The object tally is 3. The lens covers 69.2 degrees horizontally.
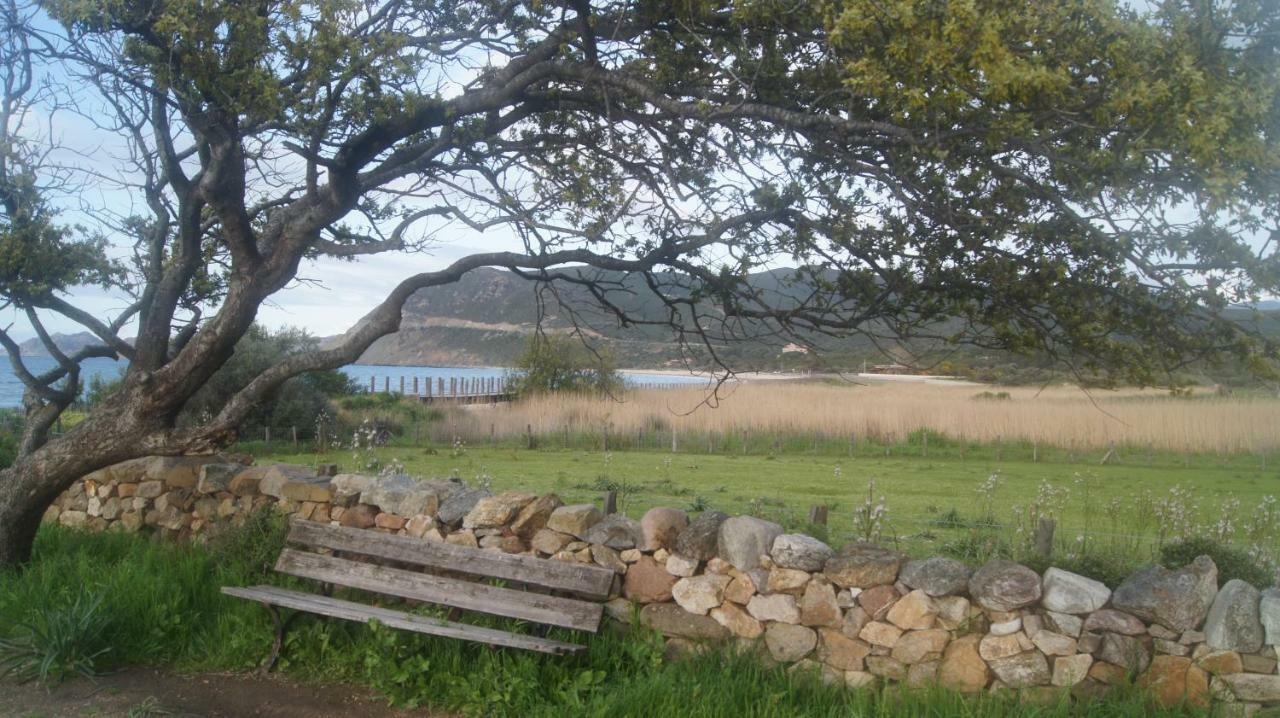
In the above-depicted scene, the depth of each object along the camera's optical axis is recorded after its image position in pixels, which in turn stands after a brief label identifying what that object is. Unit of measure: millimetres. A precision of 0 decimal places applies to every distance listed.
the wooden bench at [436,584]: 5617
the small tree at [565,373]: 31234
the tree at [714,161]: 4996
